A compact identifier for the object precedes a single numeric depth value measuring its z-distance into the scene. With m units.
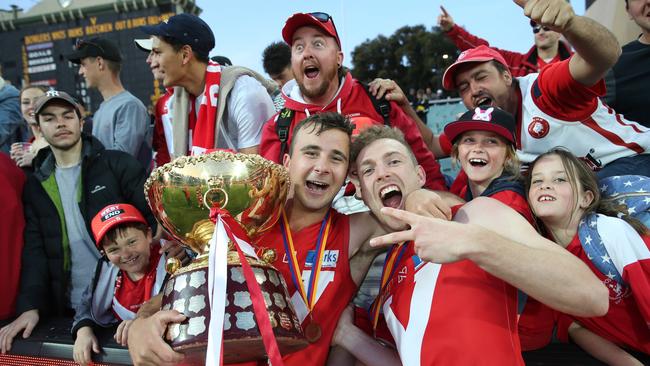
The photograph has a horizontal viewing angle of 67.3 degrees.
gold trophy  1.50
